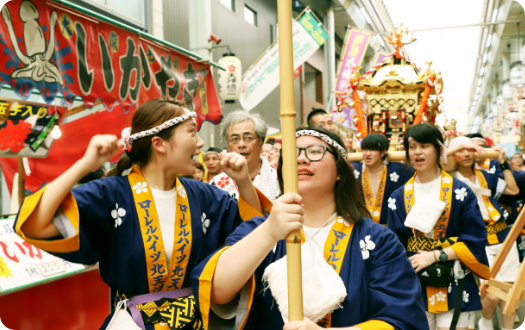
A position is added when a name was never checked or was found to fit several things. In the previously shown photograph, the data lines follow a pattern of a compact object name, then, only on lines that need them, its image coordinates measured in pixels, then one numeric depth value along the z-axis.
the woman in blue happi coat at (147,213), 1.77
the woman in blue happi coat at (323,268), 1.61
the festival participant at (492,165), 5.55
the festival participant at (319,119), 5.75
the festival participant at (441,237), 3.28
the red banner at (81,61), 3.57
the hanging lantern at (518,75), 14.22
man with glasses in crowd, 3.53
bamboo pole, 1.33
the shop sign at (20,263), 3.22
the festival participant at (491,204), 4.79
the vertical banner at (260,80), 8.62
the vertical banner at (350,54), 13.02
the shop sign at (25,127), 3.18
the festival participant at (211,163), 5.55
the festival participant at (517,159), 9.70
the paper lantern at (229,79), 8.41
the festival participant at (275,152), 5.69
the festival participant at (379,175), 4.84
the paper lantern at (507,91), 16.35
